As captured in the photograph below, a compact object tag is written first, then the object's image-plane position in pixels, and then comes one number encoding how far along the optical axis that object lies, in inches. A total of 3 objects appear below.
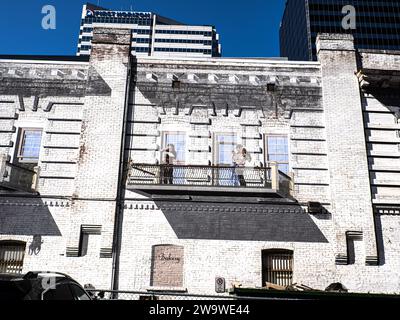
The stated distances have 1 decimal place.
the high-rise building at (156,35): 4832.7
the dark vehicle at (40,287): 204.4
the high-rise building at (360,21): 3870.6
